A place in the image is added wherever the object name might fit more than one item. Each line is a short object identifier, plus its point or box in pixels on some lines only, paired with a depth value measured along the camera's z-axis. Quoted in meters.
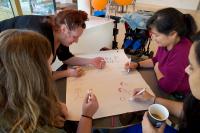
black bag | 2.27
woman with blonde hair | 0.61
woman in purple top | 1.17
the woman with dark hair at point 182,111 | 0.84
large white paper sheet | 0.97
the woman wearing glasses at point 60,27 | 1.23
